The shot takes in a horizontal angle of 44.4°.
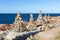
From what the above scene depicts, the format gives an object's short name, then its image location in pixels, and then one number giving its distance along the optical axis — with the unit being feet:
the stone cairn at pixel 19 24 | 44.75
